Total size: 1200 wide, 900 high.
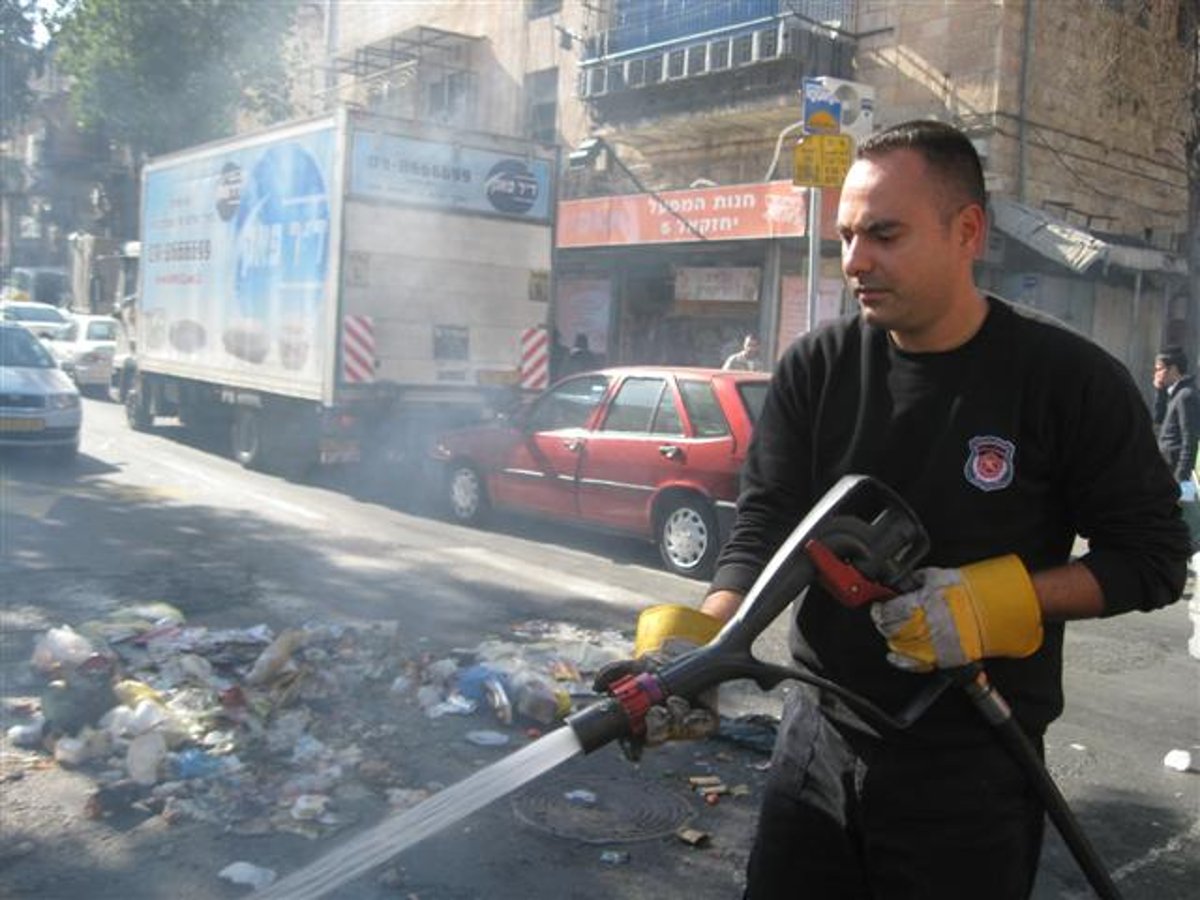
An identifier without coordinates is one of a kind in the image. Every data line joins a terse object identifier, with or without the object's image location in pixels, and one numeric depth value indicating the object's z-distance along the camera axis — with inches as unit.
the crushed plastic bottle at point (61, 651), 203.5
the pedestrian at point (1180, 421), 396.5
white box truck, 444.1
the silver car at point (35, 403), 470.6
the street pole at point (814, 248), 377.4
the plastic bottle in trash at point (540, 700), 200.4
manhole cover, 160.6
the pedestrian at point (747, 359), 569.0
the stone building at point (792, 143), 624.7
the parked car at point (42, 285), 1476.4
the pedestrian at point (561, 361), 685.9
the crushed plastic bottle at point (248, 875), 141.6
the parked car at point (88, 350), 864.9
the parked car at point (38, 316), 957.2
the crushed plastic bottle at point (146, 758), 167.8
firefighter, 76.1
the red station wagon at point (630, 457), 330.0
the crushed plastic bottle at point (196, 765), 169.8
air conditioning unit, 377.7
